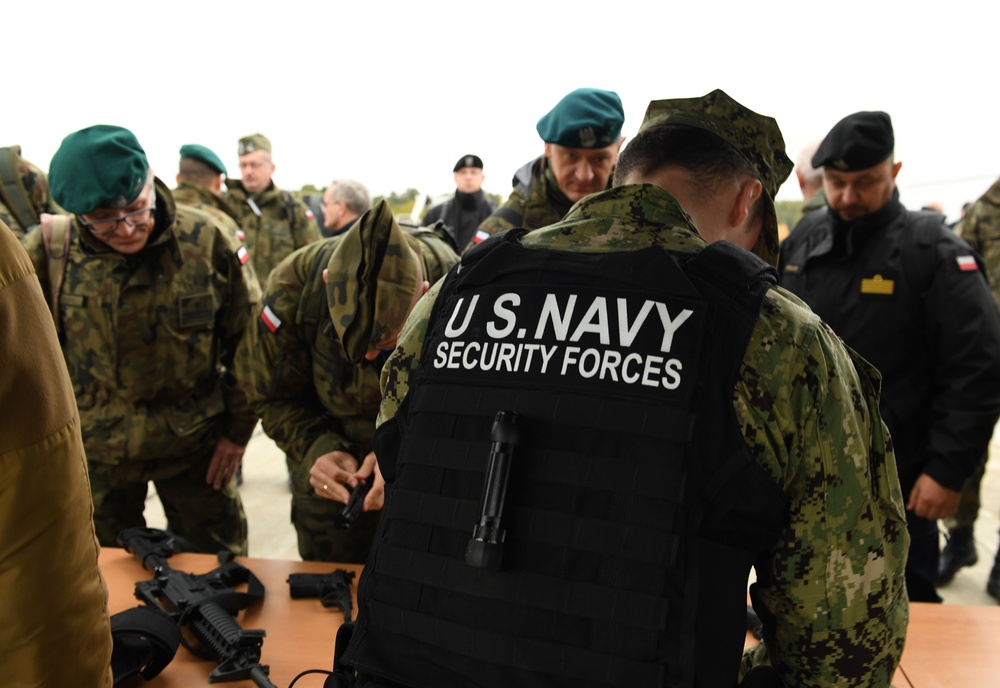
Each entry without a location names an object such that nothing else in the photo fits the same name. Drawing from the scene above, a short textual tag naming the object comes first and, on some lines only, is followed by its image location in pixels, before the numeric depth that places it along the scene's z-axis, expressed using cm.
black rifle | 126
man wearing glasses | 214
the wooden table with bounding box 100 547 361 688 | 128
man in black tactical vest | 81
